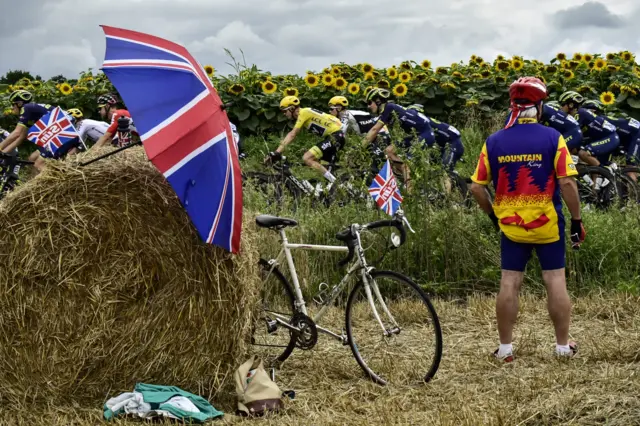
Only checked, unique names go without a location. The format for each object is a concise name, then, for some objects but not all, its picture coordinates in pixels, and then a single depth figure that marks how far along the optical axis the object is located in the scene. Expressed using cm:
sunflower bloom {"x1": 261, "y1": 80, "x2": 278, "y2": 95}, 1869
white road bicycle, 637
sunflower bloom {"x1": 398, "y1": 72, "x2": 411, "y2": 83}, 1981
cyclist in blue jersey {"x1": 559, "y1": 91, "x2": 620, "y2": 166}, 1484
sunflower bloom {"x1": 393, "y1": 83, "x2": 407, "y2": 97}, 1898
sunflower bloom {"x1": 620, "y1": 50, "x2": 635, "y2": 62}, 2161
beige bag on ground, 577
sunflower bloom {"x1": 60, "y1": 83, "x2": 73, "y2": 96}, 1952
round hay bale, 583
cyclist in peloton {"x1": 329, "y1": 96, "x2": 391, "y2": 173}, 1573
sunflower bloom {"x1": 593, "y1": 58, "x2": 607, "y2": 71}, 2044
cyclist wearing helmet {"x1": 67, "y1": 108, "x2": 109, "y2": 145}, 1537
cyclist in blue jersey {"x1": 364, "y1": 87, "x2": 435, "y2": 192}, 1373
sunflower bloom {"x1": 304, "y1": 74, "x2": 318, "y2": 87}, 1930
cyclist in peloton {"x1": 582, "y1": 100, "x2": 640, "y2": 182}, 1519
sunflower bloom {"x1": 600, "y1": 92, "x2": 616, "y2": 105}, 1833
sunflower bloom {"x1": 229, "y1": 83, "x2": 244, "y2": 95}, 1881
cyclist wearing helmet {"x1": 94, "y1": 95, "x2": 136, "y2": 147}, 1014
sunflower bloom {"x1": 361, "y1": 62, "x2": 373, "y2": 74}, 2081
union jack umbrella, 541
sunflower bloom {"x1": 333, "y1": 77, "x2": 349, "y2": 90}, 1970
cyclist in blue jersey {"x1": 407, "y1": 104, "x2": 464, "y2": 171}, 1436
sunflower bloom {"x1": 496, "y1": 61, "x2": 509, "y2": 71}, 2086
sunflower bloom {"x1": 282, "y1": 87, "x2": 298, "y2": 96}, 1877
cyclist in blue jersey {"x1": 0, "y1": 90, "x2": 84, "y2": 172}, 1468
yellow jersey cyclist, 1479
